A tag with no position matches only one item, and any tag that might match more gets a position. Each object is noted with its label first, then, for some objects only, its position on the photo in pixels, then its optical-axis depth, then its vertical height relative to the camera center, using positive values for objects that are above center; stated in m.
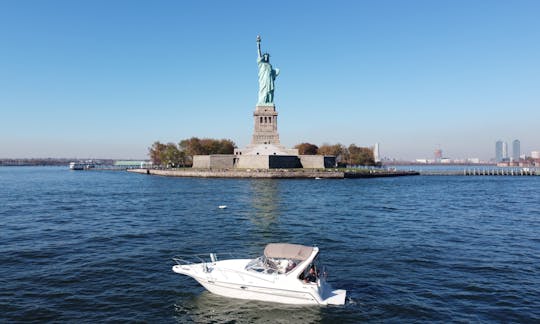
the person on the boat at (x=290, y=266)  15.73 -4.28
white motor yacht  15.15 -4.74
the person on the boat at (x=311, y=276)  15.50 -4.66
